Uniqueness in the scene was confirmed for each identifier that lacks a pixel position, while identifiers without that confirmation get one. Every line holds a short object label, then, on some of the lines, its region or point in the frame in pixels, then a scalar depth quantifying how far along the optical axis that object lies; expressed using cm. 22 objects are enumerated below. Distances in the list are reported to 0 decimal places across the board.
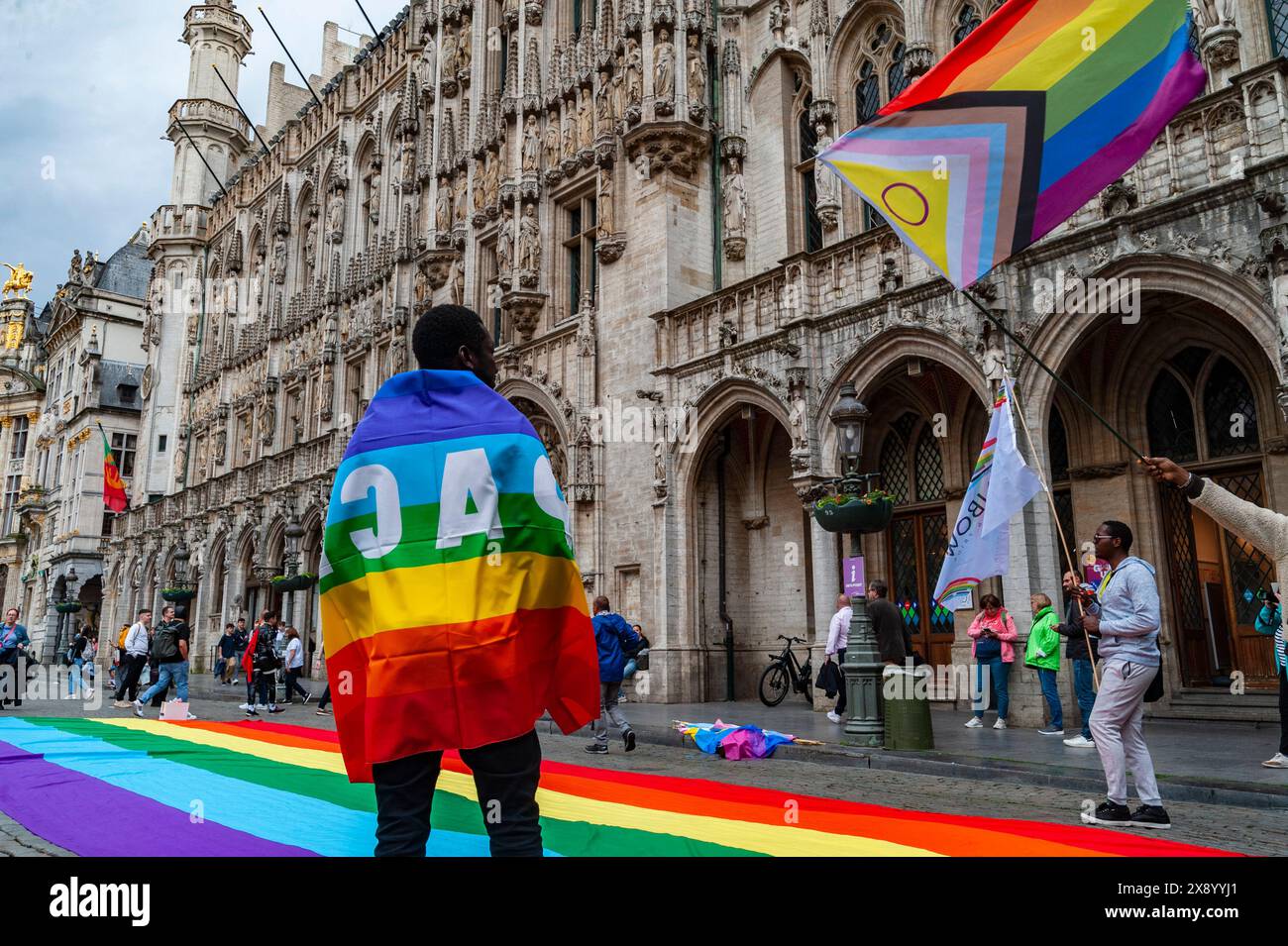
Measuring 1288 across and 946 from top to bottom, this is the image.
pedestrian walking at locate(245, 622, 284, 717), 1562
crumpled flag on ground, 1038
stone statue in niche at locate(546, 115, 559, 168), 2272
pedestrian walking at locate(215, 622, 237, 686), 2166
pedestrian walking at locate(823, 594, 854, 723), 1338
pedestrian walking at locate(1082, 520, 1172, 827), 607
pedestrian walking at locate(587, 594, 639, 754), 1075
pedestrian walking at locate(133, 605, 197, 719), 1391
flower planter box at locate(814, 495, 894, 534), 1105
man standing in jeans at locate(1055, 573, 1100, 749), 1025
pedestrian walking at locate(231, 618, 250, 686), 2278
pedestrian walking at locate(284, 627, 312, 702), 1833
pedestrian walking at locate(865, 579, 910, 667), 1211
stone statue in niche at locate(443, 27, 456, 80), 2748
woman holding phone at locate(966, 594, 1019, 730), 1224
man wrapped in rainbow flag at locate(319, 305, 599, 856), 296
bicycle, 1634
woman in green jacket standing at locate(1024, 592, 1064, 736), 1123
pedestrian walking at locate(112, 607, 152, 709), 1688
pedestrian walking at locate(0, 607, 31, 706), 1527
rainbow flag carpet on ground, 475
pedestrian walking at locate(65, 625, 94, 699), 2525
